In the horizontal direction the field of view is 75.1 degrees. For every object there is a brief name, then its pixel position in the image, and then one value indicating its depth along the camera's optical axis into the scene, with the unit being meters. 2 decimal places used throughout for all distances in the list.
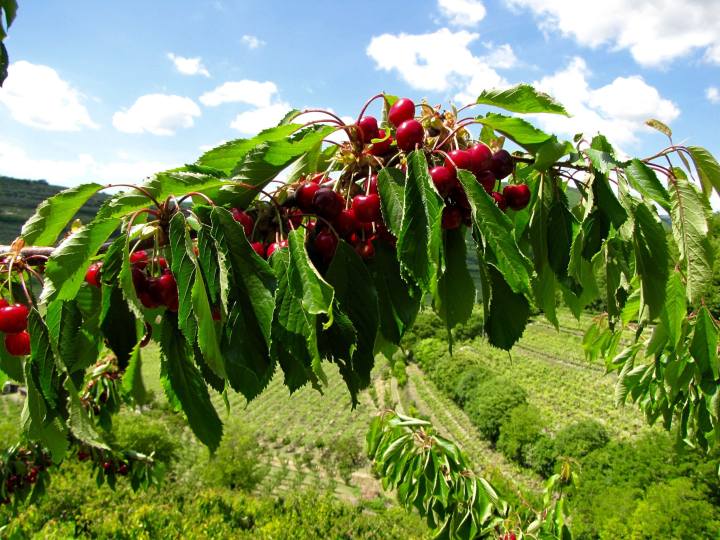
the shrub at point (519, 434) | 18.80
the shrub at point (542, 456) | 17.48
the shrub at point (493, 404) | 20.83
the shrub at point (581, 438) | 16.80
